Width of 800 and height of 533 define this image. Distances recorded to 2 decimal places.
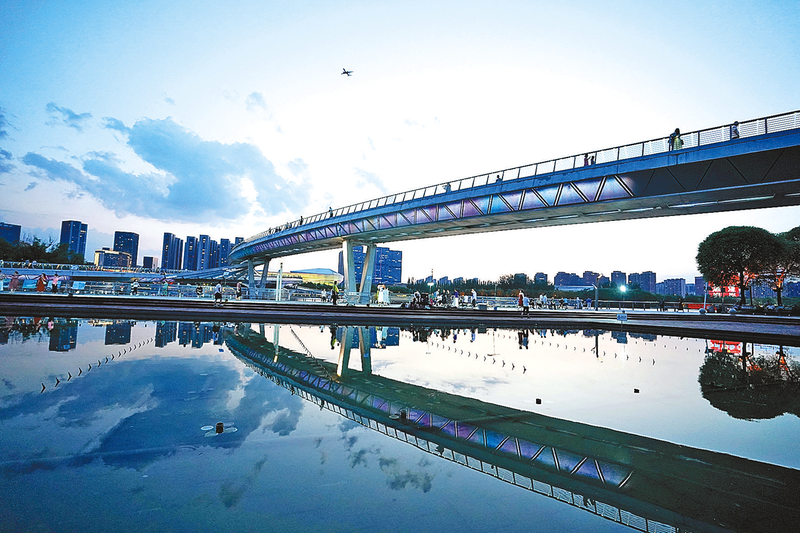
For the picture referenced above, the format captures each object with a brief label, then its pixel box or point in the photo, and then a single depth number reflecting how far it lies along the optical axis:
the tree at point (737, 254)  54.41
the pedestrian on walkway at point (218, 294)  32.88
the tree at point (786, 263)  54.97
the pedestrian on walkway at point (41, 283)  37.31
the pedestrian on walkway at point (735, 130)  21.68
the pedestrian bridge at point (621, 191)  21.67
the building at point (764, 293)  167.50
